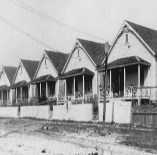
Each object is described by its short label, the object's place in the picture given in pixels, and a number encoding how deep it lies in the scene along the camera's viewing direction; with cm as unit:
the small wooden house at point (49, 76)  4081
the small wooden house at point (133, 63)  2920
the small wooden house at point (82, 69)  3553
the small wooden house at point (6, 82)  5297
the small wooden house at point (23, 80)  4684
